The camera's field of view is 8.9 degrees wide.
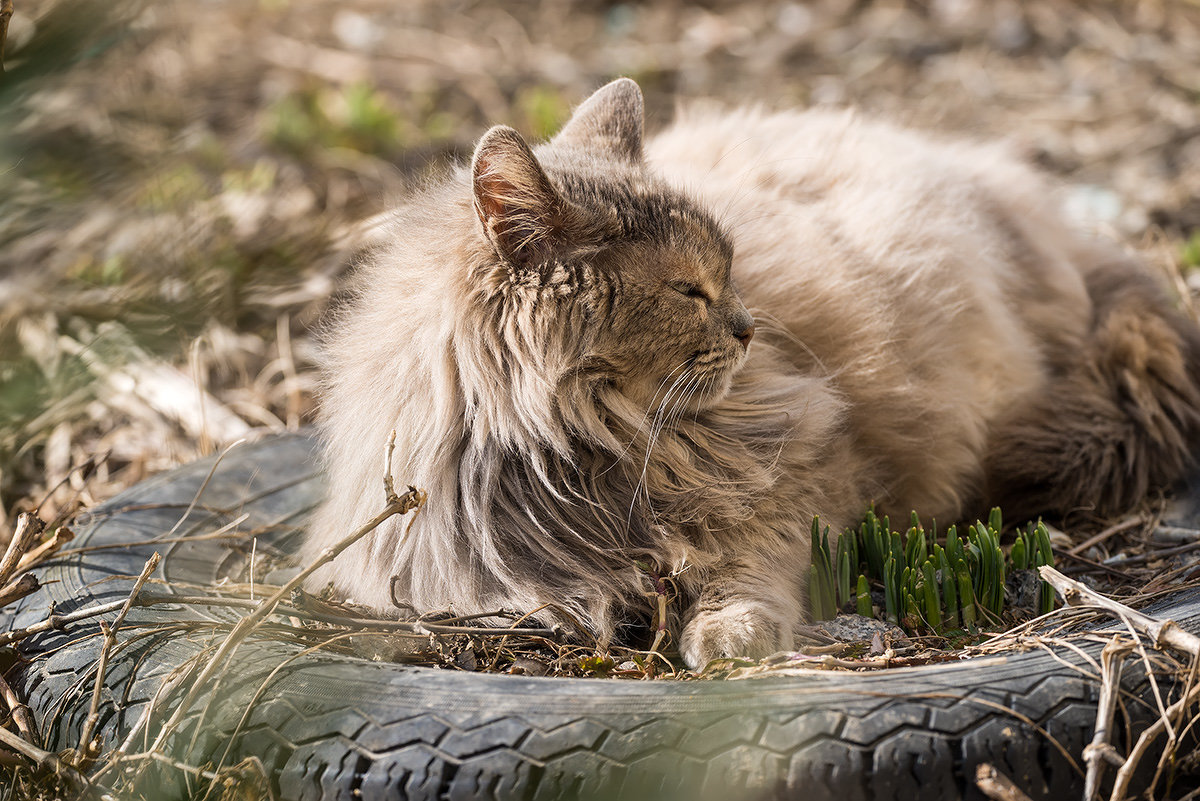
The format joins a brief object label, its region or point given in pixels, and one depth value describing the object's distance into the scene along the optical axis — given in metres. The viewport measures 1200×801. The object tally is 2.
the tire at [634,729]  2.82
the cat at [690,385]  2.93
